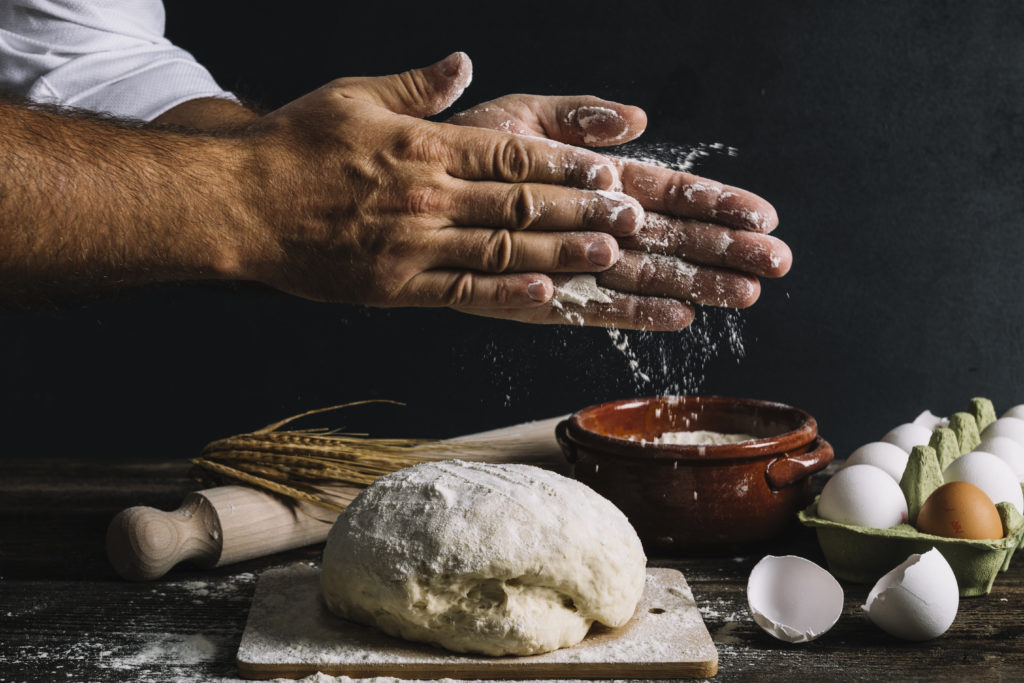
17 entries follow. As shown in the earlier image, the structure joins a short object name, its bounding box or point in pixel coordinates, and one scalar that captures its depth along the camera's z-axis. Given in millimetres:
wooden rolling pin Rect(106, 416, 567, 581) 1380
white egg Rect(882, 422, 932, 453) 1611
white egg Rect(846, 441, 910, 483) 1472
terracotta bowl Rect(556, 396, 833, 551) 1440
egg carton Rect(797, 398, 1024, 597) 1288
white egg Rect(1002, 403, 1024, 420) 1739
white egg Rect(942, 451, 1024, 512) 1384
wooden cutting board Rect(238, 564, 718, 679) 1115
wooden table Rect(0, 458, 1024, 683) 1128
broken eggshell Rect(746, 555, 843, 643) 1187
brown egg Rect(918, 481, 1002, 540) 1294
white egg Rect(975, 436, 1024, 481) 1526
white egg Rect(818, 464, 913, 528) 1346
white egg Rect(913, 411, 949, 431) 1787
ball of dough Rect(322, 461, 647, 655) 1139
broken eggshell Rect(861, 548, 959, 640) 1150
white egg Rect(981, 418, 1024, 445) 1631
